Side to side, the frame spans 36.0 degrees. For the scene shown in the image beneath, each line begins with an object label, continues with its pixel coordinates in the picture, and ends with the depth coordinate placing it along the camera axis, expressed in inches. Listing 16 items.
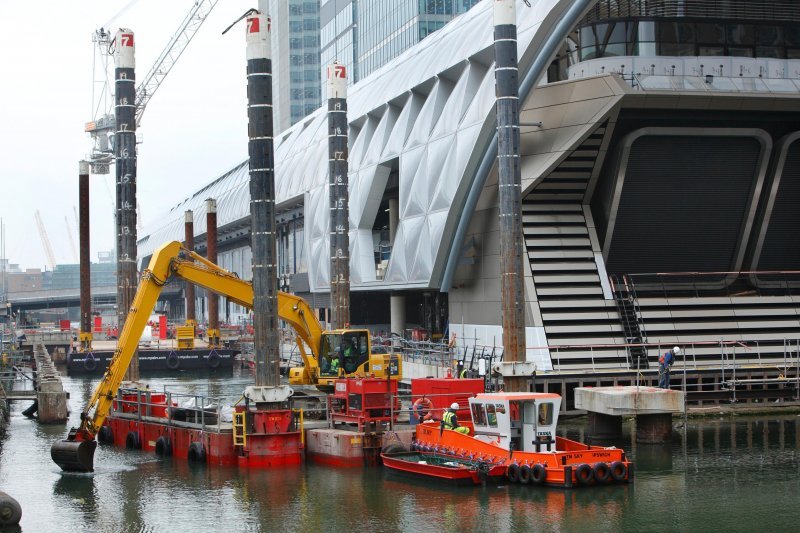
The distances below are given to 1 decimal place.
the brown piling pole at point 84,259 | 3363.7
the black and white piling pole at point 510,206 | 1656.0
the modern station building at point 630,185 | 2022.6
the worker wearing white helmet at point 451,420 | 1377.5
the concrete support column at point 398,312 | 2928.2
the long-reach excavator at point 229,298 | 1511.6
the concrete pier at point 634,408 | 1540.4
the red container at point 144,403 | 1717.5
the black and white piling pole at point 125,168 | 1979.6
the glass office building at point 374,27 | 4074.8
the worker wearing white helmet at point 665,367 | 1733.5
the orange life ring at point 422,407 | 1525.6
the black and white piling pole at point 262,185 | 1520.7
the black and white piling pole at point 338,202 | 2217.0
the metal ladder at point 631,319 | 1975.0
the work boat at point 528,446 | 1258.0
